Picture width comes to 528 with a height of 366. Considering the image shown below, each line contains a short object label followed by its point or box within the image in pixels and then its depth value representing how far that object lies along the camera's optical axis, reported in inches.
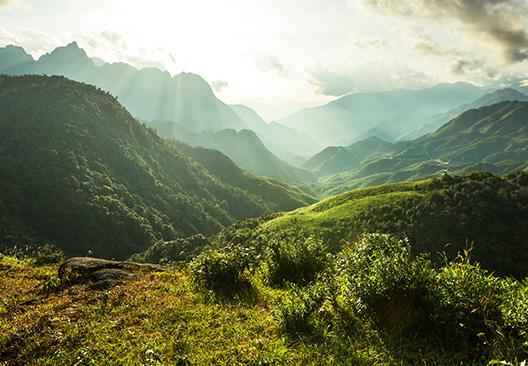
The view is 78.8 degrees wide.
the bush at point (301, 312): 393.7
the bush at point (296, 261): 608.7
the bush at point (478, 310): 283.3
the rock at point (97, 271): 627.8
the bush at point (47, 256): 1004.6
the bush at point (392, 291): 359.3
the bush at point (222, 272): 563.8
